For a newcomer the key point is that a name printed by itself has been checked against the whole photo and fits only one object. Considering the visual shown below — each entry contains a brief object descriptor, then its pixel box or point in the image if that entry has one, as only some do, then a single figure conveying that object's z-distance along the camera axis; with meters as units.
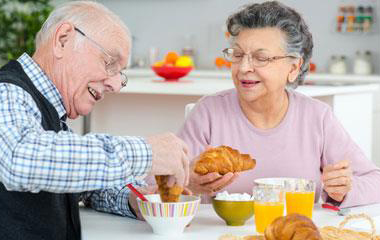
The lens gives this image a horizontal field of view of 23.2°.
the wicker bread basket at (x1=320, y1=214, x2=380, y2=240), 1.74
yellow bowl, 1.88
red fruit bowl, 4.10
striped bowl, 1.77
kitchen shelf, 6.06
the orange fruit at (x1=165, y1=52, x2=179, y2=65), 4.30
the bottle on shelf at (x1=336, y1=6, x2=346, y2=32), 6.53
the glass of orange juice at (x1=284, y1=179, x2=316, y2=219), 1.94
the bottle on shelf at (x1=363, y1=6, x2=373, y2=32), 6.44
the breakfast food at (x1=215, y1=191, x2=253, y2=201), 1.91
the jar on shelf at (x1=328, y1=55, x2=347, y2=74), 6.42
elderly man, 1.59
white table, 1.81
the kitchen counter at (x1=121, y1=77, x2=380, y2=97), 3.48
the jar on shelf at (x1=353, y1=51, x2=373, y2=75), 6.35
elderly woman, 2.38
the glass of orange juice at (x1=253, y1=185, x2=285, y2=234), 1.83
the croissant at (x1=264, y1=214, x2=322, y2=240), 1.58
